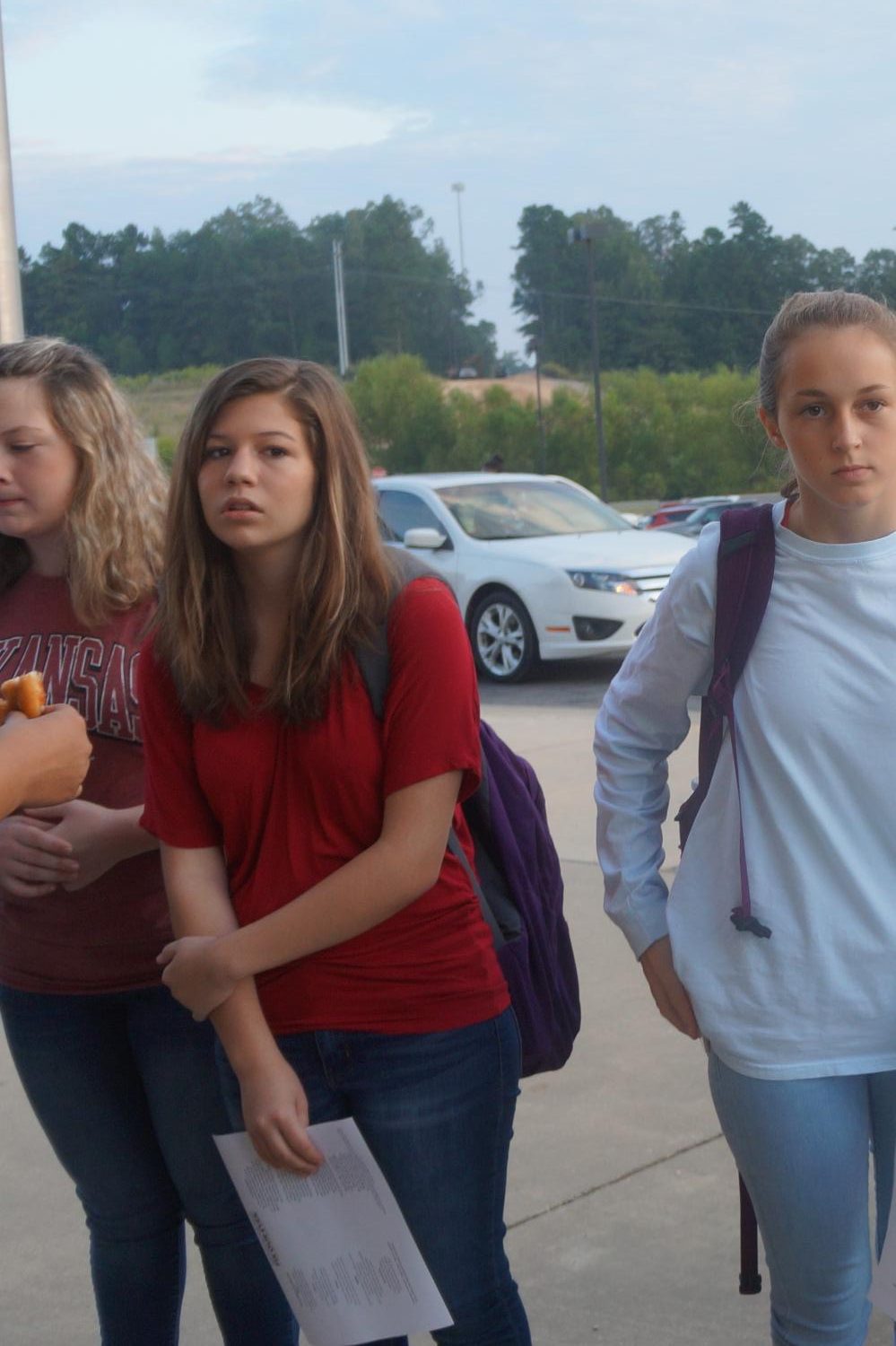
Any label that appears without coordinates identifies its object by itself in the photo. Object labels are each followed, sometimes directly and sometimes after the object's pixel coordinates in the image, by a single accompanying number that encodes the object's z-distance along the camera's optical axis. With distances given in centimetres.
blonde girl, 223
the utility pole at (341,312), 7544
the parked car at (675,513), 3847
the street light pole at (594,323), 3300
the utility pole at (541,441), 4896
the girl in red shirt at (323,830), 191
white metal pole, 611
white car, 1129
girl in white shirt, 185
